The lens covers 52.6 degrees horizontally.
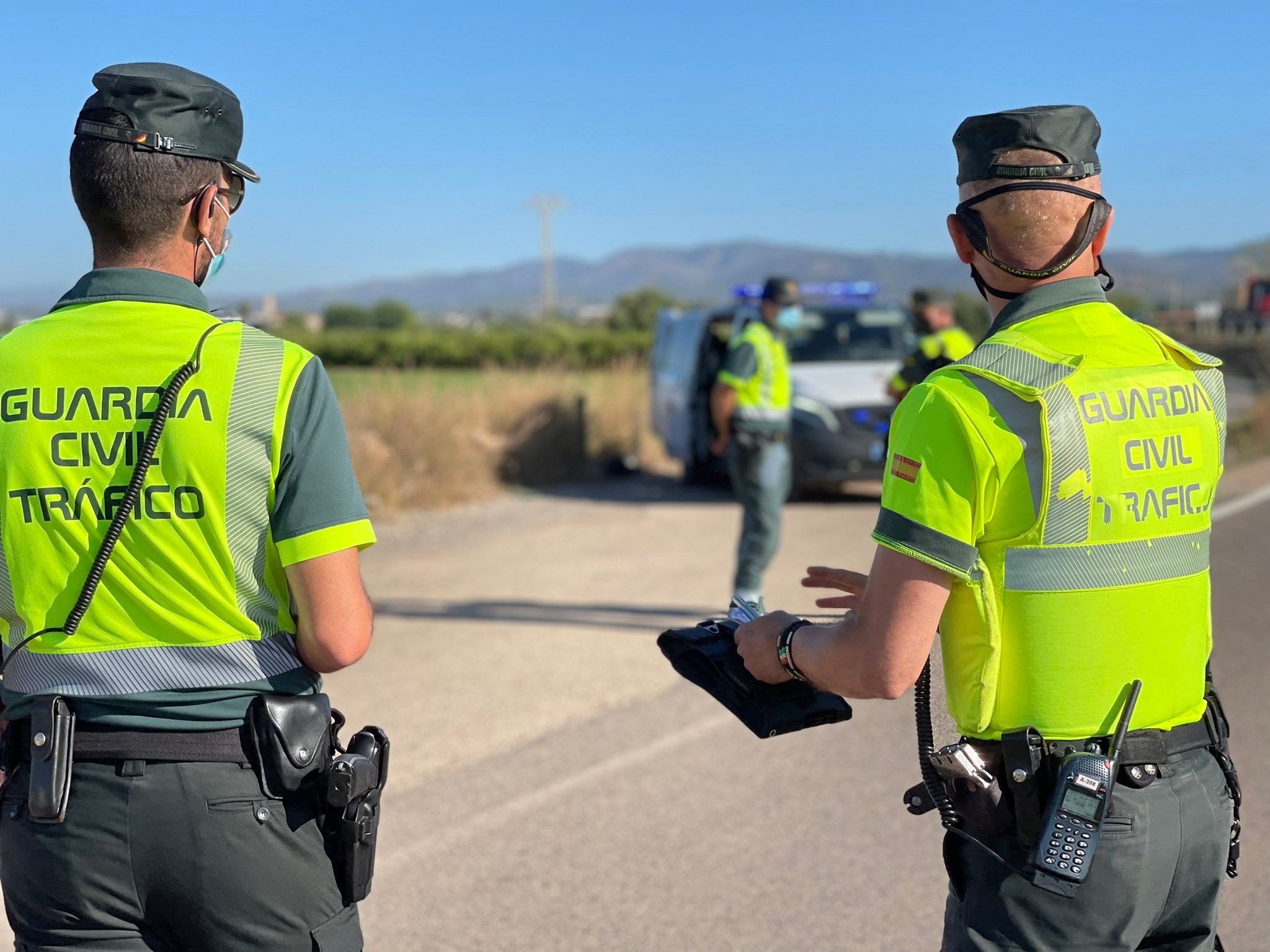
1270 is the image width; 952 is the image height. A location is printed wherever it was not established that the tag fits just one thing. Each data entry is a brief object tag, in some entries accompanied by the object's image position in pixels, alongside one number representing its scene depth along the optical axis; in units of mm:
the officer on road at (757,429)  7625
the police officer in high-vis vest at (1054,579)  1987
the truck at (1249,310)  45594
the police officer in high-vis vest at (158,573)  2027
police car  12953
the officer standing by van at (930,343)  8570
